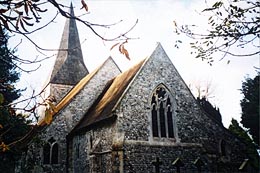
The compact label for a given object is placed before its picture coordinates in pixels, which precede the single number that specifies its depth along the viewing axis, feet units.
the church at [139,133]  44.83
